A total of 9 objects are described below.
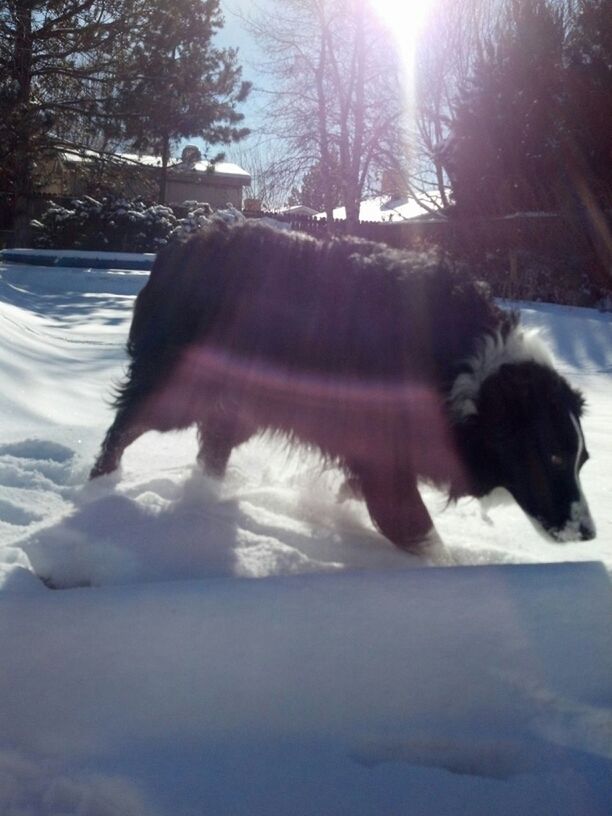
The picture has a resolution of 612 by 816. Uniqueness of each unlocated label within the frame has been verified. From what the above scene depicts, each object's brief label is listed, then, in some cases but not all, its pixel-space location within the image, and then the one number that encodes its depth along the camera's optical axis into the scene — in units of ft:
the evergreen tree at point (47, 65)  68.80
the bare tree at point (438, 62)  83.41
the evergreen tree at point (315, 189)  89.92
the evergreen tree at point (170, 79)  72.23
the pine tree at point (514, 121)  57.36
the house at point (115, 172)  77.56
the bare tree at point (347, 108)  84.23
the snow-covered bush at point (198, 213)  61.29
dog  10.28
